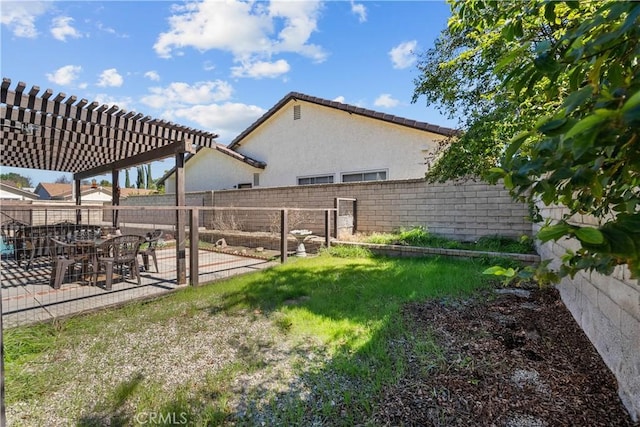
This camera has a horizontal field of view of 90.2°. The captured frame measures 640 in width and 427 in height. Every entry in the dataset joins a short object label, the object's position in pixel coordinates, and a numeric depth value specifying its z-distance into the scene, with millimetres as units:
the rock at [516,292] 4348
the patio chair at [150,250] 6059
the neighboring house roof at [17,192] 25641
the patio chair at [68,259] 5121
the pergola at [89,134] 4758
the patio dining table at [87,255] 5156
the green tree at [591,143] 602
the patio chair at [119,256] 5035
